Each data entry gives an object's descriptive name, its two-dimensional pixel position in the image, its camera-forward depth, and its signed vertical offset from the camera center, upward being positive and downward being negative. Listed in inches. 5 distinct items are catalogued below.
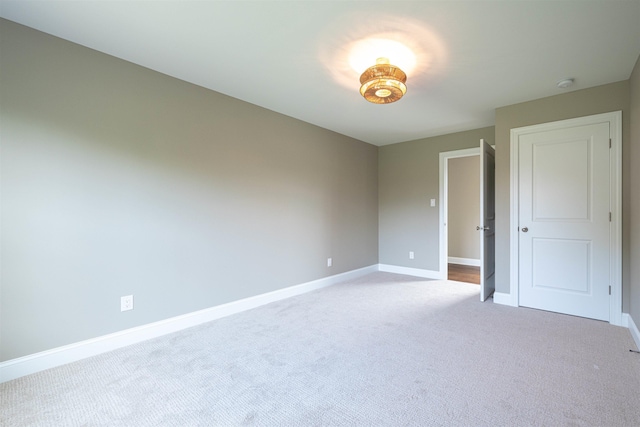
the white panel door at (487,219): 135.2 -2.7
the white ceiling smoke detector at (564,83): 105.7 +48.4
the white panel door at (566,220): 112.3 -2.9
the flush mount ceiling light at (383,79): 86.4 +40.7
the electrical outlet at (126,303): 92.7 -28.7
